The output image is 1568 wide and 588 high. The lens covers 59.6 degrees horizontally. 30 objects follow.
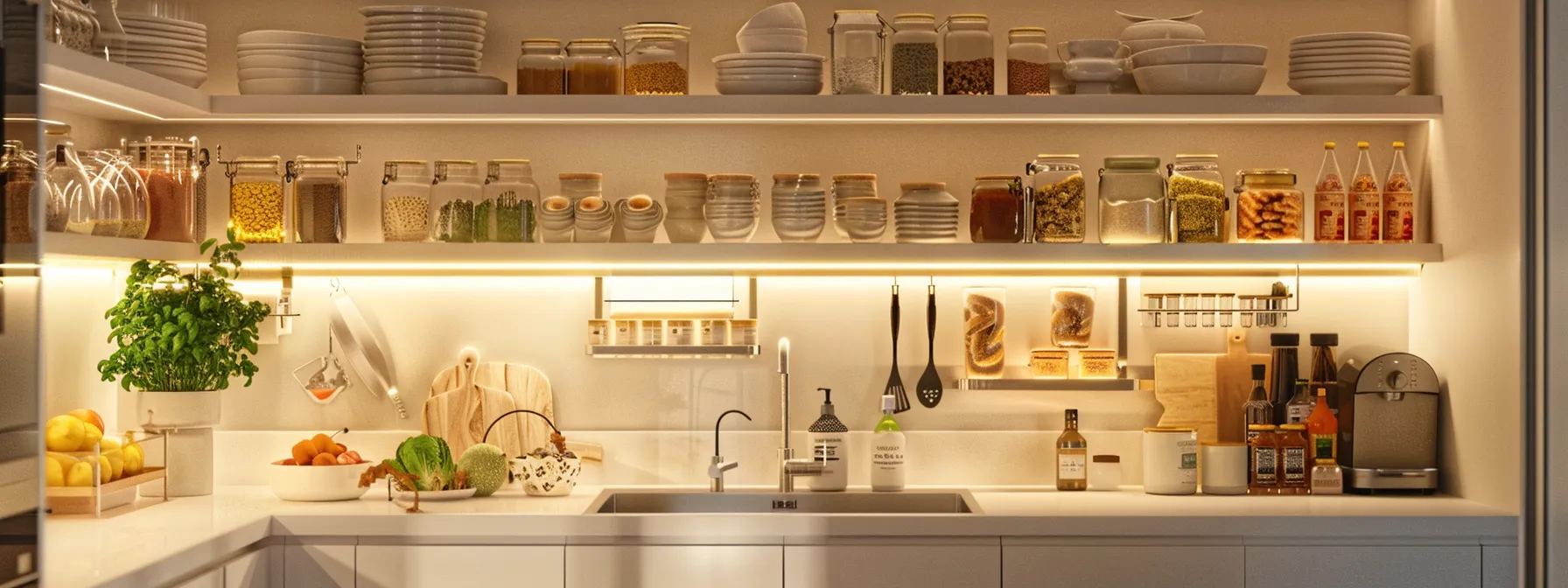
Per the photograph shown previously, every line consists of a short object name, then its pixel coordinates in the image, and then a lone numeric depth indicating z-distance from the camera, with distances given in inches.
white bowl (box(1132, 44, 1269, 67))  122.9
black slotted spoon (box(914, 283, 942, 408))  135.0
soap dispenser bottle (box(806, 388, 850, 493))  130.0
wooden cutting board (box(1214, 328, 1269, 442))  134.3
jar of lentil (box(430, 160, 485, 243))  125.9
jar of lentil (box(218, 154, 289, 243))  127.2
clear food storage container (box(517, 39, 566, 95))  125.7
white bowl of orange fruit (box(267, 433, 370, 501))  120.0
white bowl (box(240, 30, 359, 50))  124.2
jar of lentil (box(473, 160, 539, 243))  125.6
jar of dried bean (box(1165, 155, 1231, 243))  125.5
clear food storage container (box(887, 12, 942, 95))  125.0
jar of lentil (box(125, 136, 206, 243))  121.6
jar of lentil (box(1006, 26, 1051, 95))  125.3
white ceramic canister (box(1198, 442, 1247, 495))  125.1
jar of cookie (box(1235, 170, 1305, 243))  125.6
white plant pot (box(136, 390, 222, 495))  121.6
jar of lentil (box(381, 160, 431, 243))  126.2
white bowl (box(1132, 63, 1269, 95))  123.3
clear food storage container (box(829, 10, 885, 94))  124.6
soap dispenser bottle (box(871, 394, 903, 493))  130.8
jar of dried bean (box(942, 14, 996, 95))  125.5
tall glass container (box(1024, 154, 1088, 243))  125.4
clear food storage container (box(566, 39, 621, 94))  125.5
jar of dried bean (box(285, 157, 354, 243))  126.7
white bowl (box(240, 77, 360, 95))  124.7
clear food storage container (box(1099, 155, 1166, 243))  125.3
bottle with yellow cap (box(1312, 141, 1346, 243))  126.7
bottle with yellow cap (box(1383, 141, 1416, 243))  126.4
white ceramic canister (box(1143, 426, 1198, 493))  124.8
